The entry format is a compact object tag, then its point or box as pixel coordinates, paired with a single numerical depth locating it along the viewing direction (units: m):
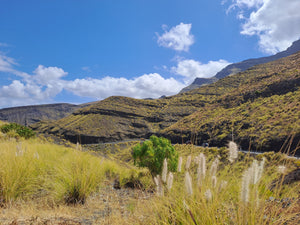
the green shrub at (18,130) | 13.20
